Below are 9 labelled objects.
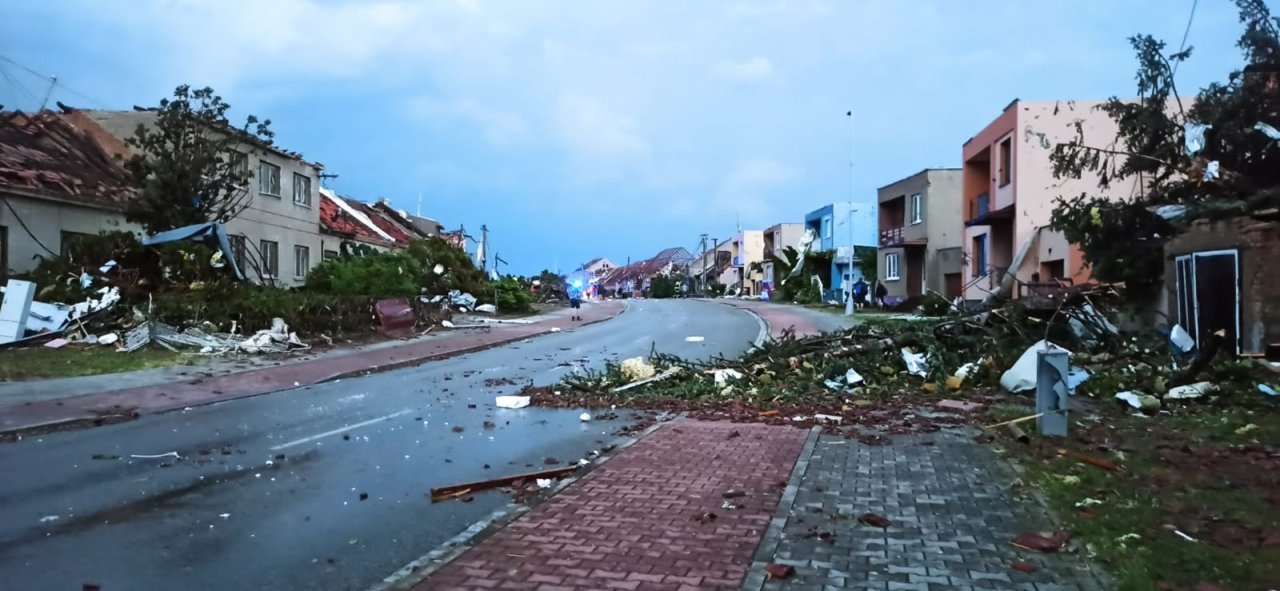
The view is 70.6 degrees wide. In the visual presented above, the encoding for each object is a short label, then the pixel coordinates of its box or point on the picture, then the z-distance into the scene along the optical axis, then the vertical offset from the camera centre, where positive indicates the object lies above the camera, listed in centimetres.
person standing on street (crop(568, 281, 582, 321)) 4862 -3
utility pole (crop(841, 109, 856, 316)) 4027 -31
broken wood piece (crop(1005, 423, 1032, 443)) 927 -149
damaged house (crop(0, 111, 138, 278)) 2188 +294
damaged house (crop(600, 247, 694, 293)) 13238 +380
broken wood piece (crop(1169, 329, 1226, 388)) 1130 -89
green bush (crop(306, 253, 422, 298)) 2820 +59
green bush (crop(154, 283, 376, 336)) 2091 -30
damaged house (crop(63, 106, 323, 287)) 2998 +315
